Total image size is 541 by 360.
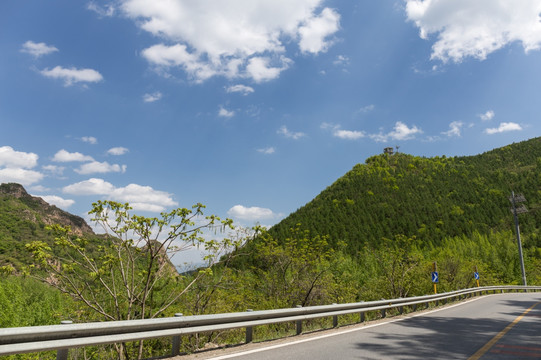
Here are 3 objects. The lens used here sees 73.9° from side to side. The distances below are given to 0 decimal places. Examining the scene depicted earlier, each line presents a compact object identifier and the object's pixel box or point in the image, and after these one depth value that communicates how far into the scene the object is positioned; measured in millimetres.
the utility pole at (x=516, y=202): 42000
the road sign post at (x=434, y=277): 17611
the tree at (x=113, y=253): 8742
